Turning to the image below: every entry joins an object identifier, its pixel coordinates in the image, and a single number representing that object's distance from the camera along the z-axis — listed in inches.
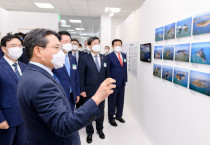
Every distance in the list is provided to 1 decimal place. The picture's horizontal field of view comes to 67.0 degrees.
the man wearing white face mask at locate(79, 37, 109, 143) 108.3
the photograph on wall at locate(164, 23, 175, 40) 79.3
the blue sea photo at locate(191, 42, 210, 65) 56.5
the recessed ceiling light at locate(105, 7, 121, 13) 275.1
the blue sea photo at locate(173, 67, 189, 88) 69.9
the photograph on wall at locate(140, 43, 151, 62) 110.2
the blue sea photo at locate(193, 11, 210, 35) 56.2
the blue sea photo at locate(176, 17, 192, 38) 66.4
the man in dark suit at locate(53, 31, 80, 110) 88.2
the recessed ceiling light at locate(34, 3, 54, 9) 252.2
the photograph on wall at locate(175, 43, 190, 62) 68.0
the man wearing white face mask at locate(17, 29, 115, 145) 32.7
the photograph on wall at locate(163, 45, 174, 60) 80.6
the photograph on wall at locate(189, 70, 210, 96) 56.7
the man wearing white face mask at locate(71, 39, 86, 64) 169.4
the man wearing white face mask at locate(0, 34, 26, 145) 68.1
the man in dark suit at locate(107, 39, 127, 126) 135.3
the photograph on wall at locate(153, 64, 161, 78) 95.8
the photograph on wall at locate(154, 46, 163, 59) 93.9
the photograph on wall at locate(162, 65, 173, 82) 82.7
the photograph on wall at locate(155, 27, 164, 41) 92.4
